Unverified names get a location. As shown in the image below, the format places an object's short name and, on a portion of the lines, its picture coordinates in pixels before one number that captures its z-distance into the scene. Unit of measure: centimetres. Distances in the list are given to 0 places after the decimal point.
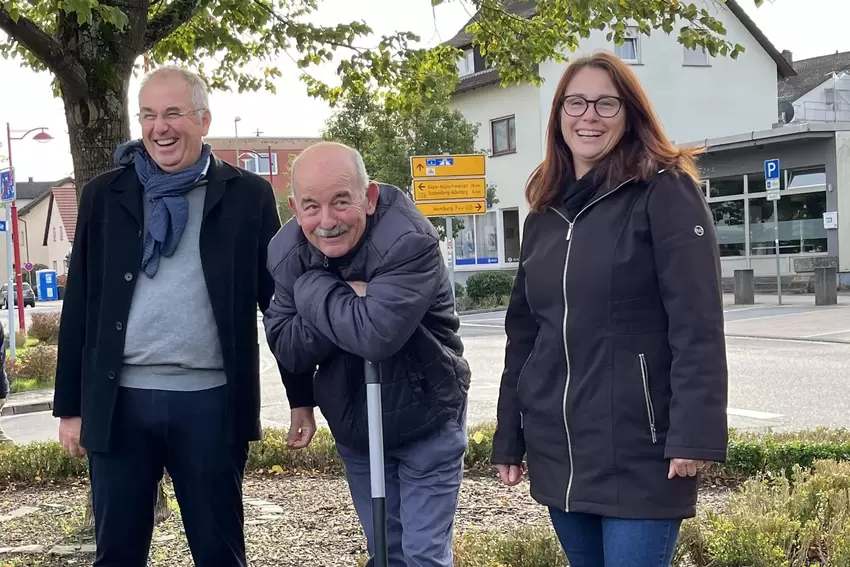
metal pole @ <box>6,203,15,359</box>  1605
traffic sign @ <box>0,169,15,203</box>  1524
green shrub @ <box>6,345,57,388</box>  1471
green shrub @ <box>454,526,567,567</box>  388
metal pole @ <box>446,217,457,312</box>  1456
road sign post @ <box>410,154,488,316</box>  1279
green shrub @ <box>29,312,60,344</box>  2094
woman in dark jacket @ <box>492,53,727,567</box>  233
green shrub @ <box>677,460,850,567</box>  384
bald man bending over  271
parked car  4856
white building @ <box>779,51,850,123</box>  3872
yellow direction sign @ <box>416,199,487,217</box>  1278
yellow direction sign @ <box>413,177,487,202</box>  1286
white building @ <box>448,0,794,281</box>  3111
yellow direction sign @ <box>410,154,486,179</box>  1280
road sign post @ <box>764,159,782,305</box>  2079
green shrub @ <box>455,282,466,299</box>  2799
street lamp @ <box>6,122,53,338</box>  1869
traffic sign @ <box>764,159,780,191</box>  2078
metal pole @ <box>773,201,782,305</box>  2527
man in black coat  307
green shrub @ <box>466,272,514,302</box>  2720
